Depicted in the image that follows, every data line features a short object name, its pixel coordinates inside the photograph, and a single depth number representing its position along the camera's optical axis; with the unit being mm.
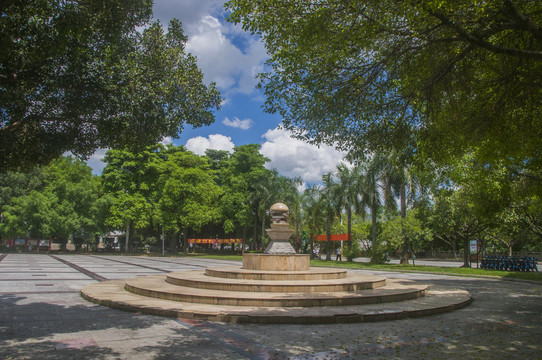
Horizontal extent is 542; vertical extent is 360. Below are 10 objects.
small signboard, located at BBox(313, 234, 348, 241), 44538
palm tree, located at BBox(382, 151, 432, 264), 33031
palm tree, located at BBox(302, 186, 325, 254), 41578
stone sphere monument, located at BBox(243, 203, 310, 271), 14711
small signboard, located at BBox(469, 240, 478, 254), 28391
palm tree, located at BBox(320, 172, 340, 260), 40197
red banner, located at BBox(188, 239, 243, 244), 55812
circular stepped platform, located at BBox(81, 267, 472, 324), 8781
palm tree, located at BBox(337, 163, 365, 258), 37438
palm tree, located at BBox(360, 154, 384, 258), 35531
